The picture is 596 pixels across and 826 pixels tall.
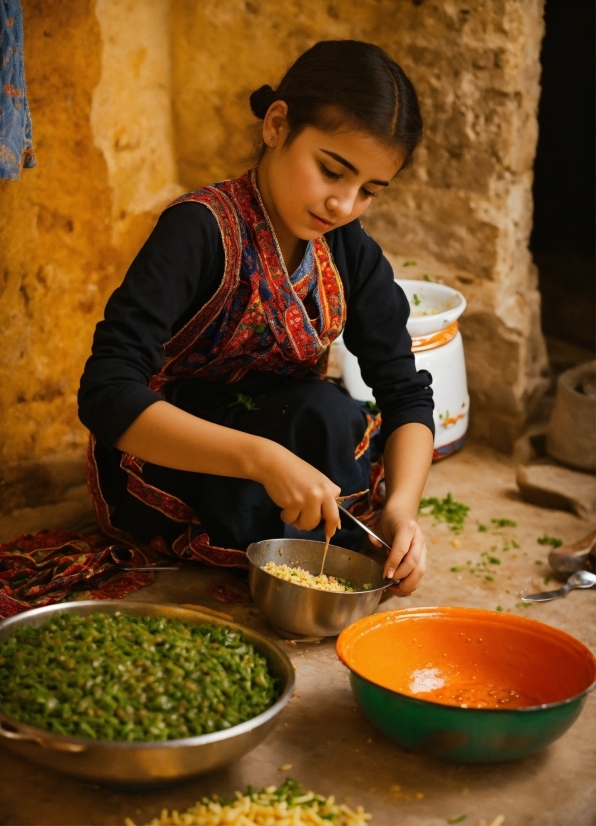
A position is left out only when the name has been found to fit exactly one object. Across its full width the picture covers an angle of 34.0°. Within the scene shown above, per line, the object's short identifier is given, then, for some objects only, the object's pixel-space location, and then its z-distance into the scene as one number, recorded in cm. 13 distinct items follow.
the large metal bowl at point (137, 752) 155
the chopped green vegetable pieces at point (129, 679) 163
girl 212
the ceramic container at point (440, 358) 338
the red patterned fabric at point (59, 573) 241
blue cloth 225
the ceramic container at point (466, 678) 175
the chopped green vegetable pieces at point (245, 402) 255
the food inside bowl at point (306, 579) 227
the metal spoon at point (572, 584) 262
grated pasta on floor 160
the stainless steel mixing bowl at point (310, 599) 218
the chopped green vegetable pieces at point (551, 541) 304
